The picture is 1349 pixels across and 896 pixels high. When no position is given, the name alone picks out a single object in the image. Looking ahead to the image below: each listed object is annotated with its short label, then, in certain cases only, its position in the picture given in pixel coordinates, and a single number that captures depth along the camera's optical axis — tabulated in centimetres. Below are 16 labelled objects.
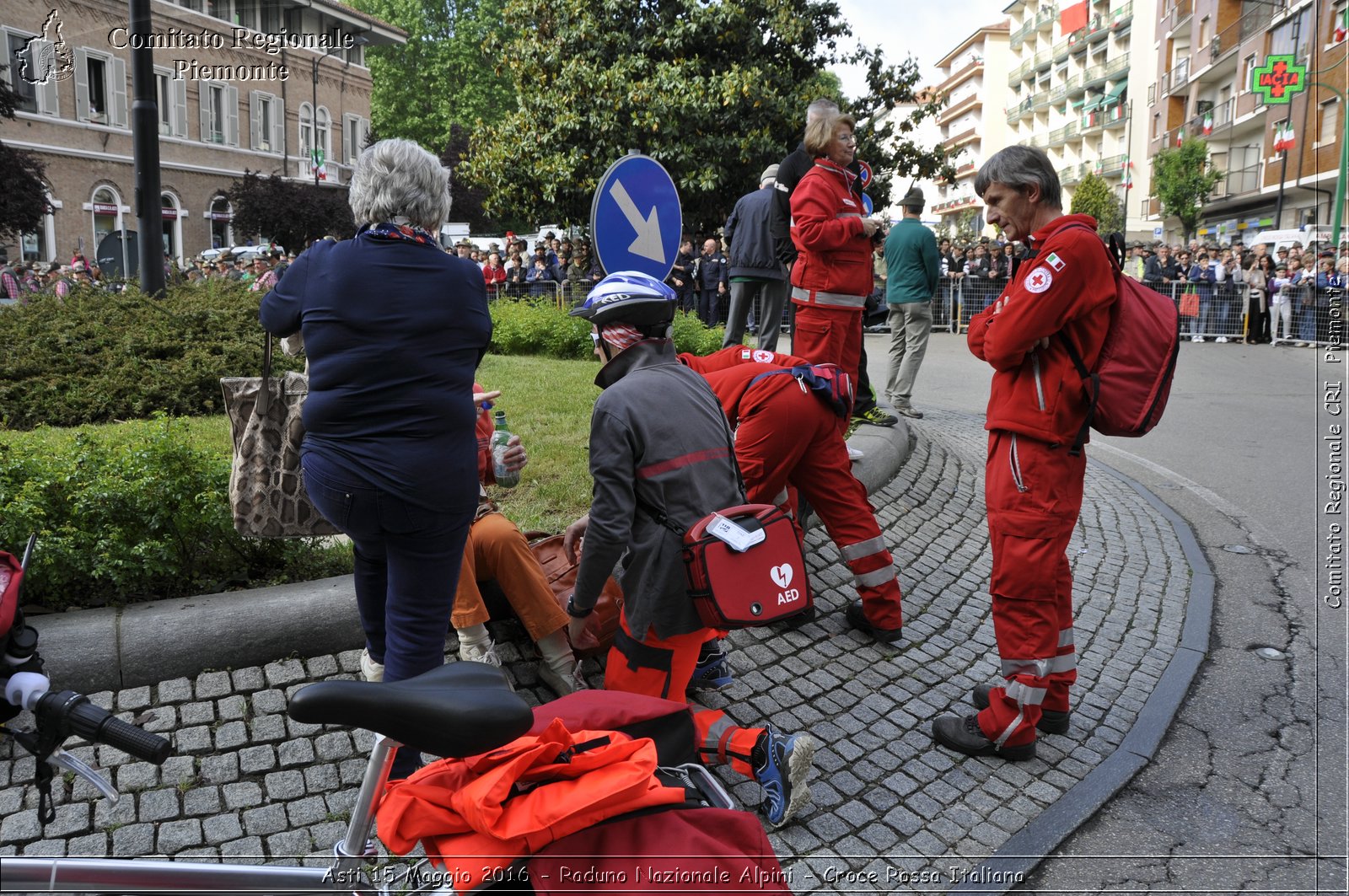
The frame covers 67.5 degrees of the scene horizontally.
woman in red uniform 634
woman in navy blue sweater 301
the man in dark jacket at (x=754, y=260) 819
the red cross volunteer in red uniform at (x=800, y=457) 461
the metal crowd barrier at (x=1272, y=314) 1977
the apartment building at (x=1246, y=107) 3534
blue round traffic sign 503
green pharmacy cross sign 2422
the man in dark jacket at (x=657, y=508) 350
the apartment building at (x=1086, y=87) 6316
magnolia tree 1675
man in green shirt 988
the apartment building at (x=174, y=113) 3406
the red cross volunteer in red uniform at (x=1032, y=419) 380
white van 2910
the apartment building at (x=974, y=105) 9344
